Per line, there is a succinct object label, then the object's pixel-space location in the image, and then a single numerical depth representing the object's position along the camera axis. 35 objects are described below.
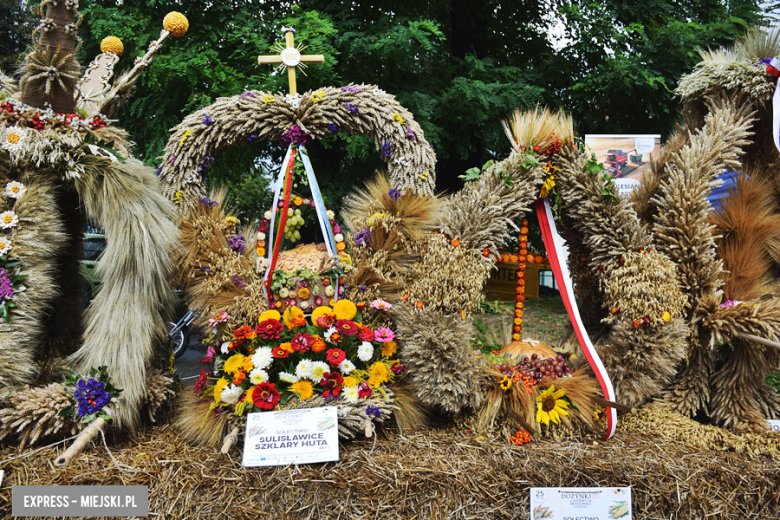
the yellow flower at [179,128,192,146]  1.86
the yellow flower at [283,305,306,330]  1.74
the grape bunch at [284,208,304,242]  1.89
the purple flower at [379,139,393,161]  1.90
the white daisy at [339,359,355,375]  1.69
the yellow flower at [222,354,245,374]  1.66
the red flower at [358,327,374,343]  1.76
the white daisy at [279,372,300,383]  1.64
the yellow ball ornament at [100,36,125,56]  1.97
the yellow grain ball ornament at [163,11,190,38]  1.83
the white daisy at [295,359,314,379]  1.66
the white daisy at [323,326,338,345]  1.72
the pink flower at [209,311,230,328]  1.75
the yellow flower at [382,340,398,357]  1.81
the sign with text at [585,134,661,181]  2.17
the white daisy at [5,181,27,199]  1.71
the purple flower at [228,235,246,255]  1.88
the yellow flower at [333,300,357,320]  1.77
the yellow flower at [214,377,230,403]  1.64
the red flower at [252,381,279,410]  1.60
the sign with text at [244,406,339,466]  1.50
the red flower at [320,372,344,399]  1.66
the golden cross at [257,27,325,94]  1.85
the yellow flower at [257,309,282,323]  1.73
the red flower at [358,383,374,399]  1.67
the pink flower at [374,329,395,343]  1.78
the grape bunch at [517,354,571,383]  1.79
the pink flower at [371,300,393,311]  1.83
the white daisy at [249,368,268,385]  1.62
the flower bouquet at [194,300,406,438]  1.62
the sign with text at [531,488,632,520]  1.52
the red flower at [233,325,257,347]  1.70
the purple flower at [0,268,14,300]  1.65
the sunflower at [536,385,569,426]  1.74
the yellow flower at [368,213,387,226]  1.85
